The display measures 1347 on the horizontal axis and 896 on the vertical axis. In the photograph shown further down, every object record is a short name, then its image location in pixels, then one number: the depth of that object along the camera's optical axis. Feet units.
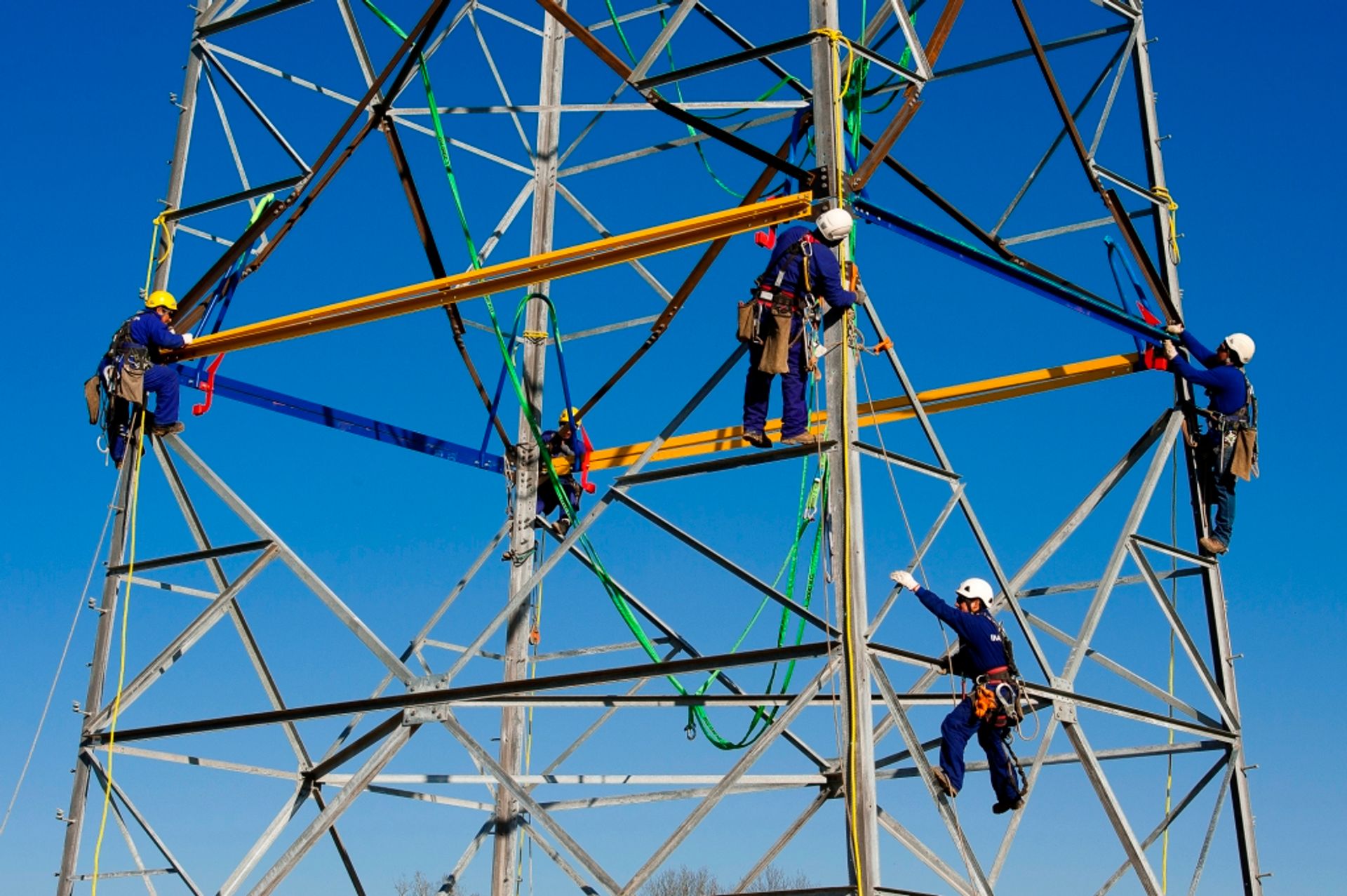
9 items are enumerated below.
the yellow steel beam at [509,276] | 46.55
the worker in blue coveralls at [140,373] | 56.39
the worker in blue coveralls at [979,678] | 47.70
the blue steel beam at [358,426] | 62.08
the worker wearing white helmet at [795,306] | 46.42
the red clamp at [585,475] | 64.49
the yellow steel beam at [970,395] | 58.65
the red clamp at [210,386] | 59.26
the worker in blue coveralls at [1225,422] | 57.47
